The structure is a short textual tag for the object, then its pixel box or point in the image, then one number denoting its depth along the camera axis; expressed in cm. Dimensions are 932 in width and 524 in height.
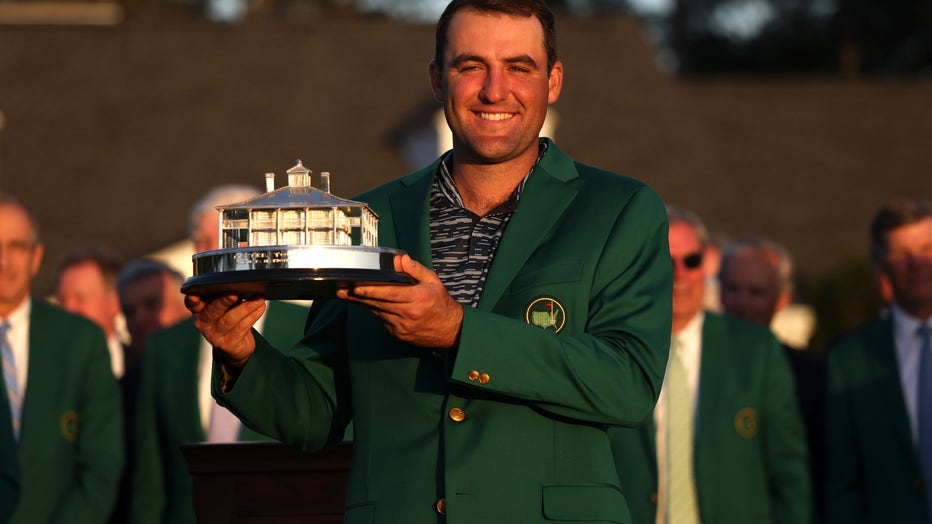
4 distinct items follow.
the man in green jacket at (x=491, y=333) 913
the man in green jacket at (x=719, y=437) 1656
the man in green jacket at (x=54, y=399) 1716
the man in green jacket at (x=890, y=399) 1772
